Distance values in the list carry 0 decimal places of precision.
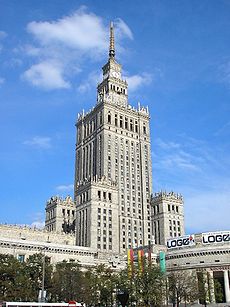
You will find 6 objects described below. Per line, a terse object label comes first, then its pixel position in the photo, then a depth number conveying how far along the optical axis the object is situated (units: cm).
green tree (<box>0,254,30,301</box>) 10062
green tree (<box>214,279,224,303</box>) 13358
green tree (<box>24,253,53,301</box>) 10896
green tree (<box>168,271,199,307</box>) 11750
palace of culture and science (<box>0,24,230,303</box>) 14975
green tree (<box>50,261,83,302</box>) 10869
